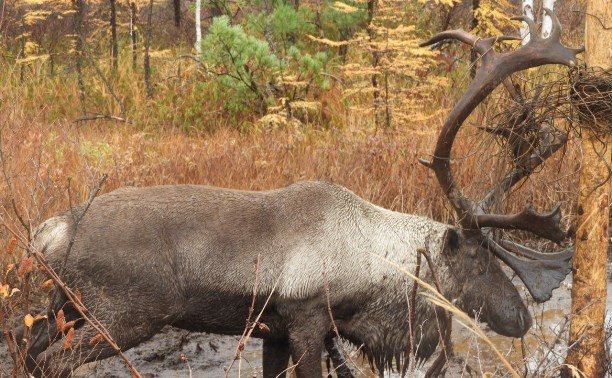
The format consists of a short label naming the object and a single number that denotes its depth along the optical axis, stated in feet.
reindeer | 29.27
